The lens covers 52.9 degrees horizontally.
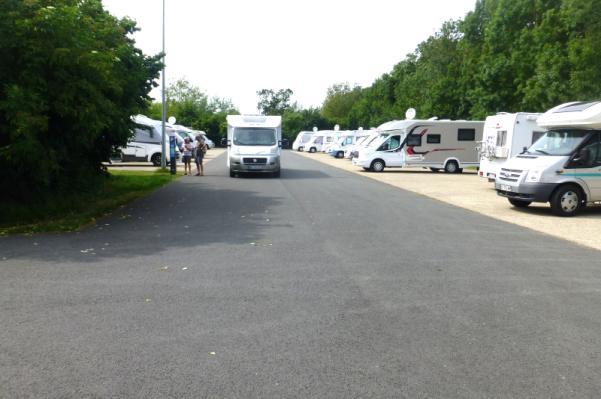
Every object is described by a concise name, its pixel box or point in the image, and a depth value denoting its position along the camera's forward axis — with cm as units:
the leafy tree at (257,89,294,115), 13950
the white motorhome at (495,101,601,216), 1453
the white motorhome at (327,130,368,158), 5106
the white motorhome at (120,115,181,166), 3256
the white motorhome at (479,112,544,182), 2006
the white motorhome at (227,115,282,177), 2533
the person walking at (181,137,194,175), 2684
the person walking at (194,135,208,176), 2619
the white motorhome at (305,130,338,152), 6325
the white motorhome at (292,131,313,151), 7131
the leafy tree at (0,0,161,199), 1073
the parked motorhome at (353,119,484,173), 3075
